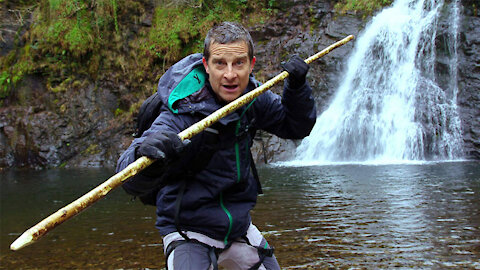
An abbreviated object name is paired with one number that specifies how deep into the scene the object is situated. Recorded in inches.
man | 92.7
